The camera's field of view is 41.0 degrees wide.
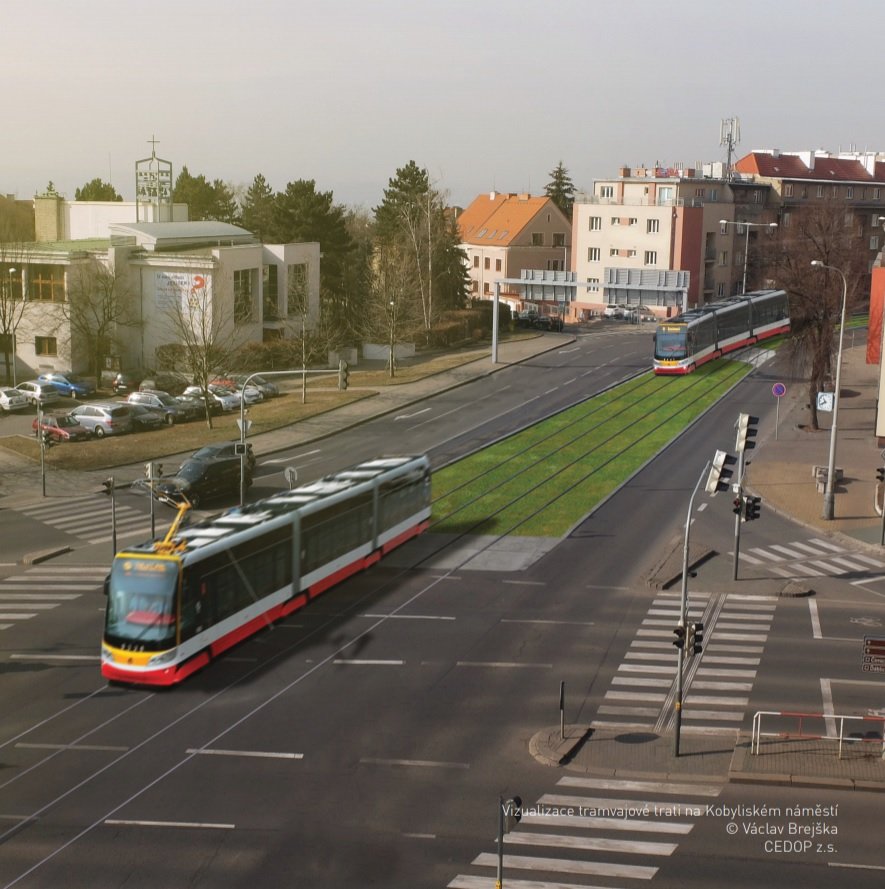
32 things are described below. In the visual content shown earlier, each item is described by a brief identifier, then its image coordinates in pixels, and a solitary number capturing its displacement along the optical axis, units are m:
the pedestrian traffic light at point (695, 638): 26.98
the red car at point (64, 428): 61.06
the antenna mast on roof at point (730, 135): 136.88
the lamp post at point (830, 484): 44.93
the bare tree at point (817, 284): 61.09
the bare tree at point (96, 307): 78.62
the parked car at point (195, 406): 67.00
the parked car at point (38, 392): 70.69
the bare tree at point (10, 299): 79.69
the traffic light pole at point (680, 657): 24.36
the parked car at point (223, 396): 69.06
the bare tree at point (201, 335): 65.38
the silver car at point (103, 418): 62.41
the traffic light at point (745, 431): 38.09
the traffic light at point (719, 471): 31.38
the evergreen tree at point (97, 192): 150.38
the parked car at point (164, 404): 65.75
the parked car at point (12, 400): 69.44
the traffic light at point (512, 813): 17.10
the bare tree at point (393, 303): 80.00
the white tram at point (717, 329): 75.06
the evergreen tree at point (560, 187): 143.38
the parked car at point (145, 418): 64.06
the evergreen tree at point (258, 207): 123.36
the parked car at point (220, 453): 49.78
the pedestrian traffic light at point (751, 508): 37.97
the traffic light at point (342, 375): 49.80
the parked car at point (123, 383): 76.19
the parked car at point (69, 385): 74.19
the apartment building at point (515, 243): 122.38
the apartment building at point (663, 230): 108.56
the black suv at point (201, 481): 47.50
